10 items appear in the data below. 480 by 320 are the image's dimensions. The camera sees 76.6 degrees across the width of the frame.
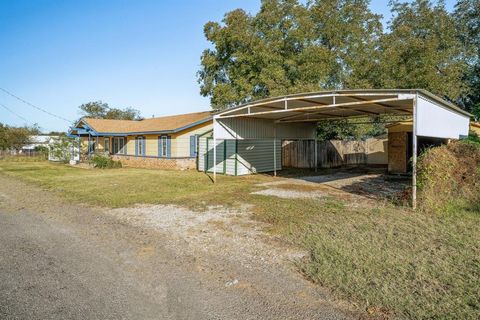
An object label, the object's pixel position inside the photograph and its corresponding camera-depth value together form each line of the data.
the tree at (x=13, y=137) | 34.47
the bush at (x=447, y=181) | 7.59
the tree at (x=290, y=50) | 22.38
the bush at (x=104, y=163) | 20.56
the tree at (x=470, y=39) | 23.08
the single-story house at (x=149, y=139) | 18.75
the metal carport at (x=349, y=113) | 8.28
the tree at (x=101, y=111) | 53.16
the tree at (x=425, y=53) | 20.17
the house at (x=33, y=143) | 36.53
